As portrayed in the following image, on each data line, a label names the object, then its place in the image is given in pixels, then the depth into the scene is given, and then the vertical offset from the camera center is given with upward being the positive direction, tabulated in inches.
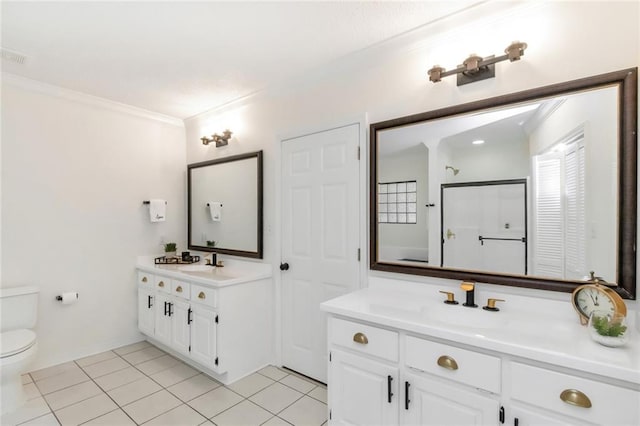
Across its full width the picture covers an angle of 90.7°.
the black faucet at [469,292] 69.3 -18.2
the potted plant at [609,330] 46.9 -18.1
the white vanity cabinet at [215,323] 99.0 -38.0
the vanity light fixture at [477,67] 64.1 +31.9
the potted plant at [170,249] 135.6 -16.6
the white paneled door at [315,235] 94.3 -7.9
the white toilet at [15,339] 83.4 -36.4
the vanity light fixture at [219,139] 128.7 +30.1
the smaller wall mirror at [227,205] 120.0 +2.2
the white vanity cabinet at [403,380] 52.4 -31.8
